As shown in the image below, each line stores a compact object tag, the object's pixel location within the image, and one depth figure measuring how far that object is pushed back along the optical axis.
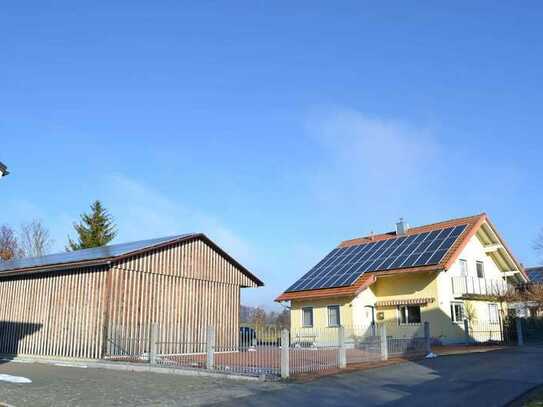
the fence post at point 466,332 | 28.68
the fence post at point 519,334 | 29.73
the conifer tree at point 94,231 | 48.69
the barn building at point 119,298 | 19.97
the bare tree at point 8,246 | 57.84
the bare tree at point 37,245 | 60.16
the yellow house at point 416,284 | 28.64
